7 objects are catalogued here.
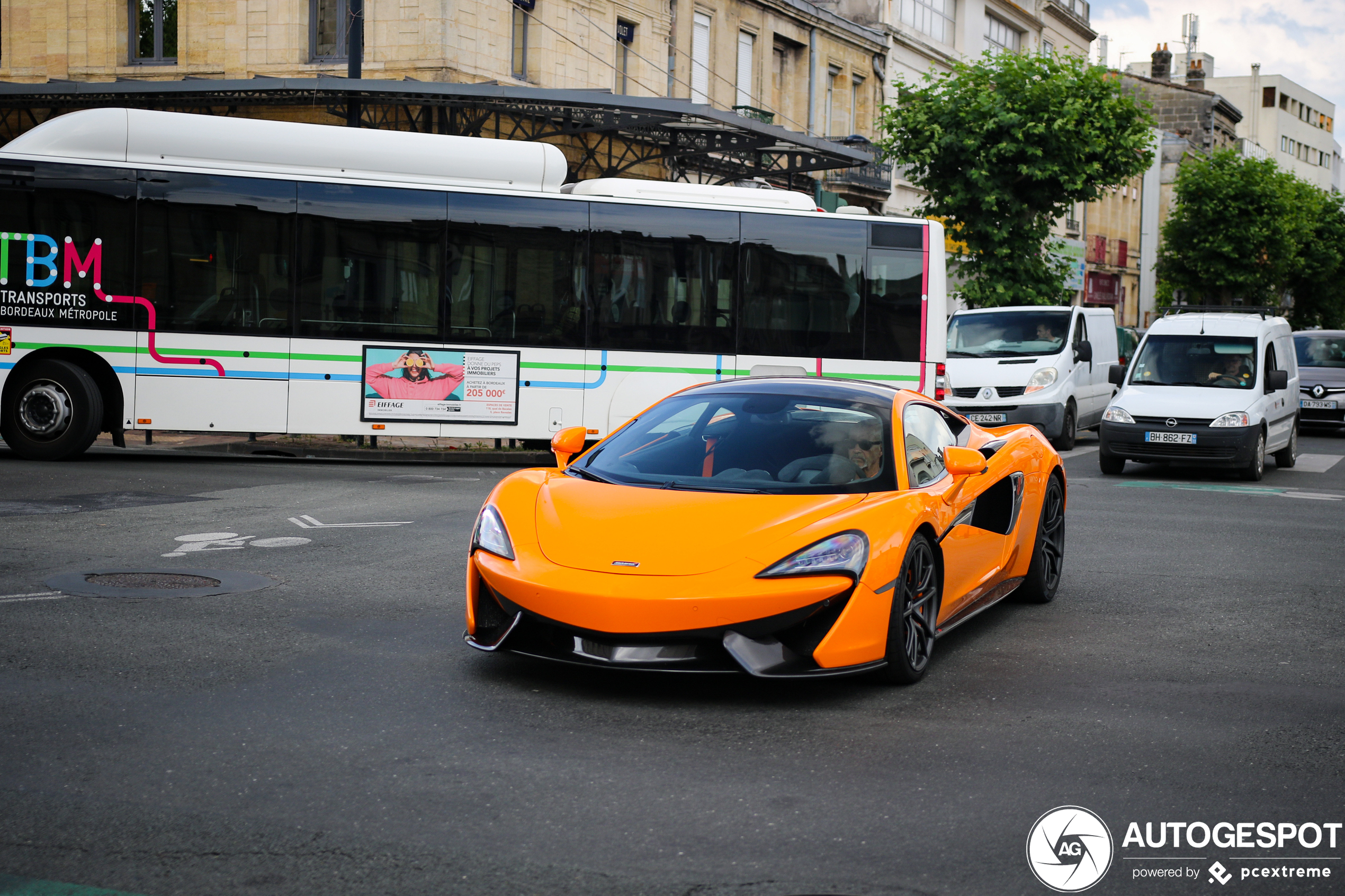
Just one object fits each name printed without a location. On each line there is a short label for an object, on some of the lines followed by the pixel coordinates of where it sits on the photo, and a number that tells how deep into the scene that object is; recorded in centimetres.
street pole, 2023
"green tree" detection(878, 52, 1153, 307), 3192
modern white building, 10806
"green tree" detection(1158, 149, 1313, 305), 5847
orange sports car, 569
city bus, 1572
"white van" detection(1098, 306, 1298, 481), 1722
